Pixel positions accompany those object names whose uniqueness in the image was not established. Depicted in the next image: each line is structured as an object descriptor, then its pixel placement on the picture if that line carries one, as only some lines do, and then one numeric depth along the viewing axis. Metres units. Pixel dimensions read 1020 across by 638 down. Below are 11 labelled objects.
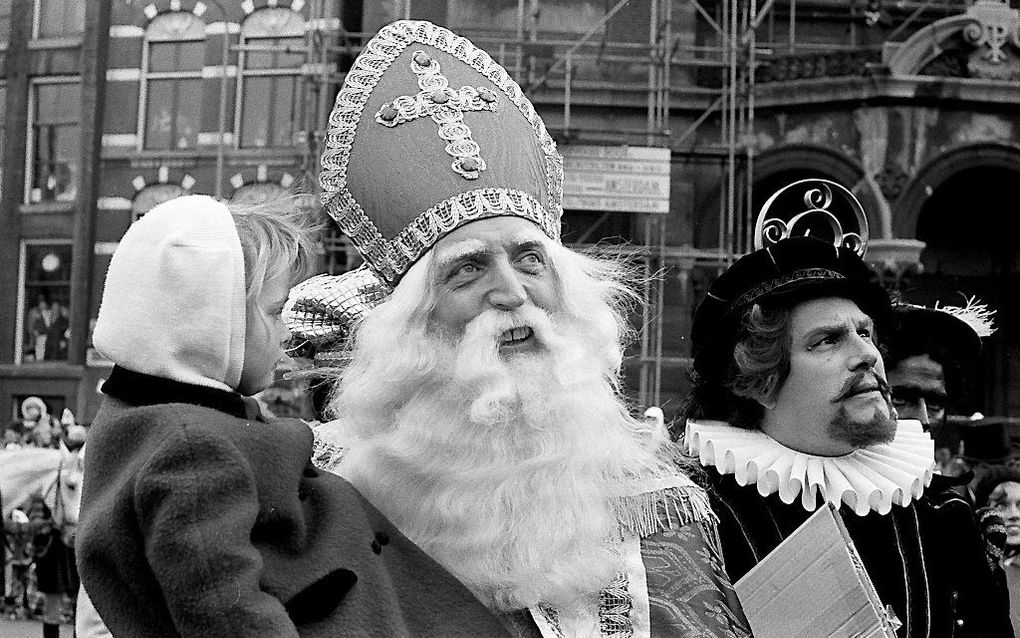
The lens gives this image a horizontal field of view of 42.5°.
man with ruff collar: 3.20
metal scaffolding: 12.83
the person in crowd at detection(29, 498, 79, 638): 9.26
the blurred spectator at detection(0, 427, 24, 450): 11.06
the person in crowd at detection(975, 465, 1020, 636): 5.05
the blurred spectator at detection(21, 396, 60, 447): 11.29
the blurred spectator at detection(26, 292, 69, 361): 17.47
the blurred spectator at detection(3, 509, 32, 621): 10.76
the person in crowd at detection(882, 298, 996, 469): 4.47
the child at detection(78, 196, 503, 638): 1.98
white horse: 9.53
